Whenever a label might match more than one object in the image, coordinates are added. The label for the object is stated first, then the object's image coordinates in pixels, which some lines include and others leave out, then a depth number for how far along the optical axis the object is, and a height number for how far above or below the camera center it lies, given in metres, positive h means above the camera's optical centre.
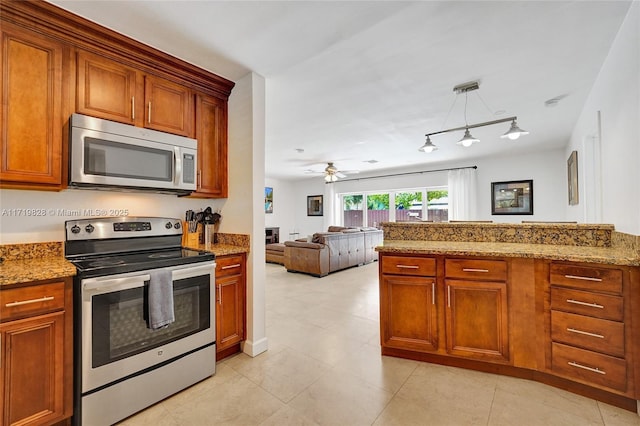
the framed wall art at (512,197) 5.99 +0.38
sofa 5.41 -0.74
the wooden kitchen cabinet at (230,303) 2.25 -0.71
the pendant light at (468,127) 2.85 +1.03
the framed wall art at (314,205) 9.46 +0.38
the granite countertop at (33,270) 1.35 -0.27
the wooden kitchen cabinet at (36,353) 1.35 -0.68
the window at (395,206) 7.38 +0.27
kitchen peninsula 1.72 -0.62
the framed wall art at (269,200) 9.02 +0.53
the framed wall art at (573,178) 3.97 +0.54
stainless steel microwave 1.82 +0.43
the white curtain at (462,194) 6.49 +0.49
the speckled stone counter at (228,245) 2.31 -0.26
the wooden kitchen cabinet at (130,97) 1.94 +0.91
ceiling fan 6.58 +1.01
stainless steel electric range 1.55 -0.63
